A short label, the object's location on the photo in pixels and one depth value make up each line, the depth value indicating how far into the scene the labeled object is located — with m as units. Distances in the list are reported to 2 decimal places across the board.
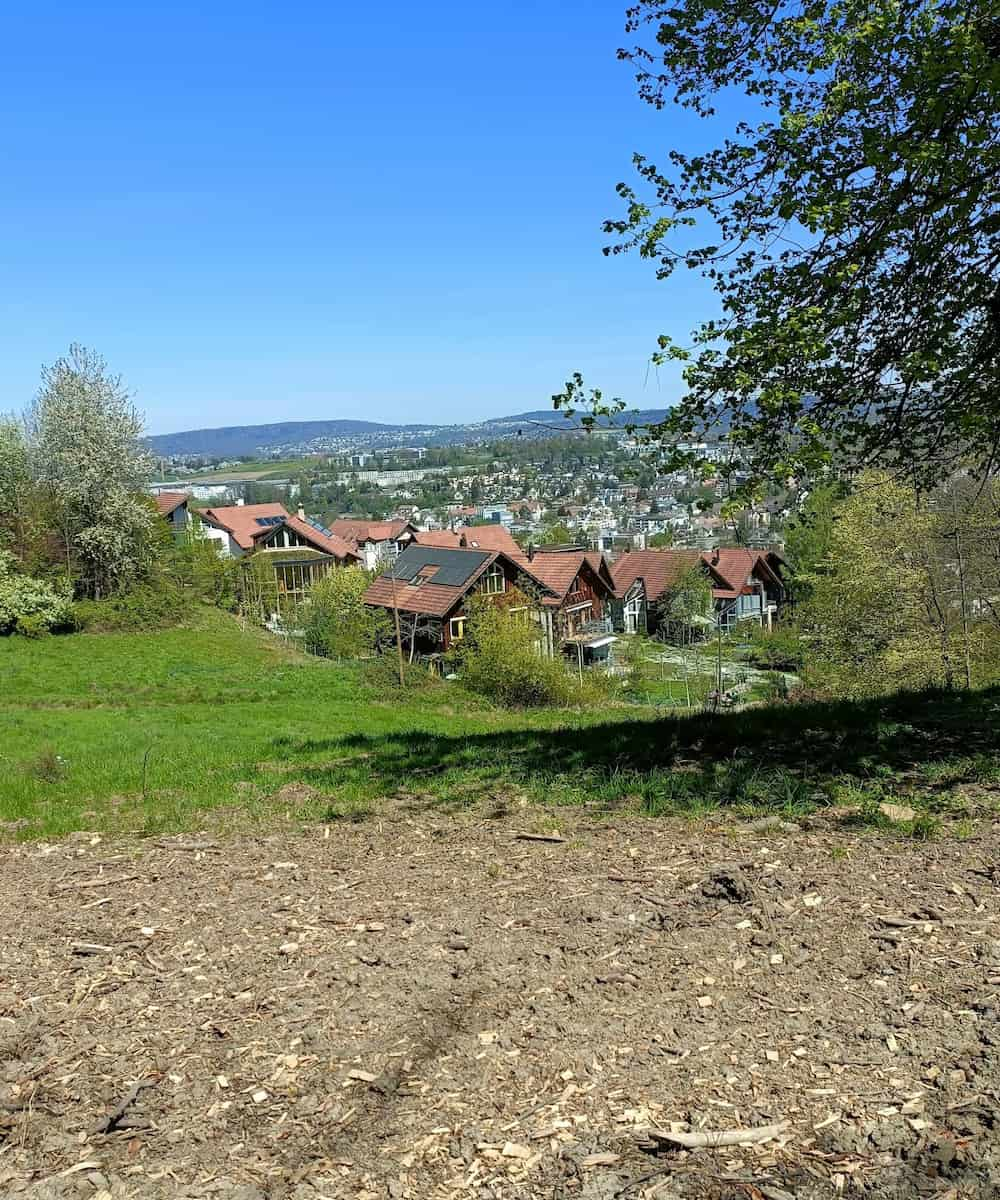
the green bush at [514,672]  28.86
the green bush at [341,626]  39.22
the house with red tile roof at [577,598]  49.47
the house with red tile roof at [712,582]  60.00
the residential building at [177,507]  54.00
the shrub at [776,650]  37.46
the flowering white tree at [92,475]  34.50
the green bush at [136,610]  33.41
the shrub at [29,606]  31.38
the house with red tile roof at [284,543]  60.25
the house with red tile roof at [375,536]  73.00
